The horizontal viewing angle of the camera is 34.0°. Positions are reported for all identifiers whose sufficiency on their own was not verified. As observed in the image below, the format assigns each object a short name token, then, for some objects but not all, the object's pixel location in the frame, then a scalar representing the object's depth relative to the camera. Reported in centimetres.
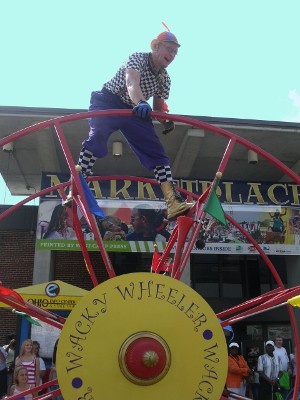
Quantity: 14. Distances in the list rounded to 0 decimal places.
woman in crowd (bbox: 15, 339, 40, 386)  757
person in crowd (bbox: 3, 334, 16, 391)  973
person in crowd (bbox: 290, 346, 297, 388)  1026
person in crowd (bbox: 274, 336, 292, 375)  997
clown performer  475
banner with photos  1301
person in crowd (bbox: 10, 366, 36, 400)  687
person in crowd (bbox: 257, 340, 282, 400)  968
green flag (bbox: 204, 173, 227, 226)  432
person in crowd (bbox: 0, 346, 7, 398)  891
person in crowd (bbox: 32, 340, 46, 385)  848
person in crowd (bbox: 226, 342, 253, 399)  816
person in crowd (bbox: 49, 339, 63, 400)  820
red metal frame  409
